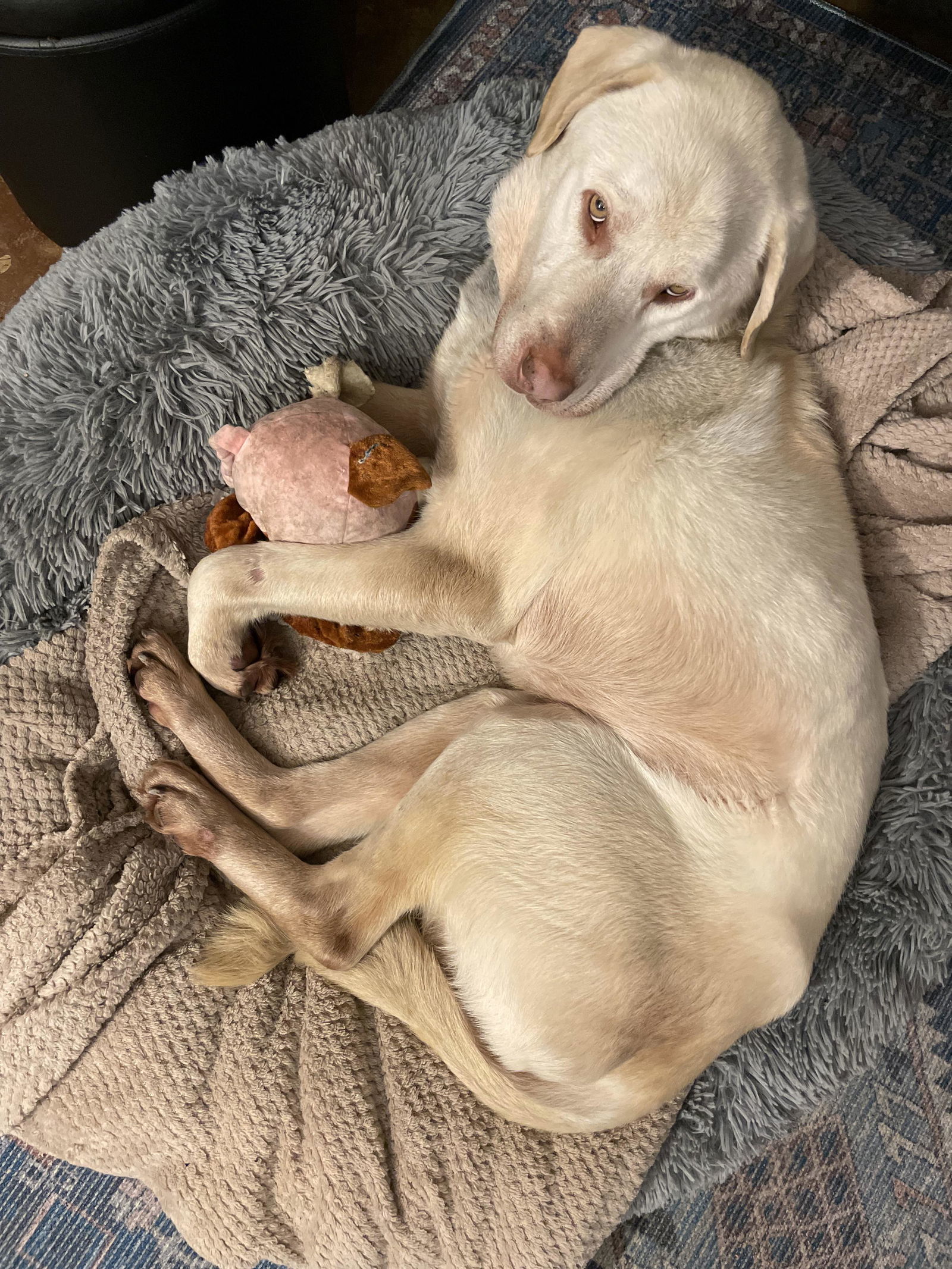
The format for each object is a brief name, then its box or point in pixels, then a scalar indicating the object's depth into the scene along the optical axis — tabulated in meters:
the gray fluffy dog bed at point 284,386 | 0.82
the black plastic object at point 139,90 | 0.77
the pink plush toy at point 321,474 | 0.71
